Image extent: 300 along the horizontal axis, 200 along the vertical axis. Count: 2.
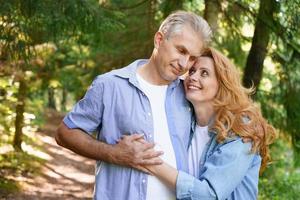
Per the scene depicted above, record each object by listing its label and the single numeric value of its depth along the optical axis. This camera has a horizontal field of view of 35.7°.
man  2.49
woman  2.40
